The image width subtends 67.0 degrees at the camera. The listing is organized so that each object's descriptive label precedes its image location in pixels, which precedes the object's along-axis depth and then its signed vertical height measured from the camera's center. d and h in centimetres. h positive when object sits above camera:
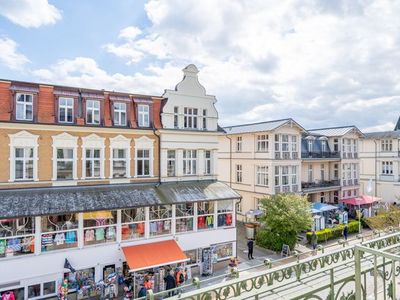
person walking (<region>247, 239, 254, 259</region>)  2222 -683
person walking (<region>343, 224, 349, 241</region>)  2692 -677
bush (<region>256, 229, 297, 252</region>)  2311 -656
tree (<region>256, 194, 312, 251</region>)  2248 -470
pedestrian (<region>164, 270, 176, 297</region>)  1645 -688
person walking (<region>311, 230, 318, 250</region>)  2461 -685
